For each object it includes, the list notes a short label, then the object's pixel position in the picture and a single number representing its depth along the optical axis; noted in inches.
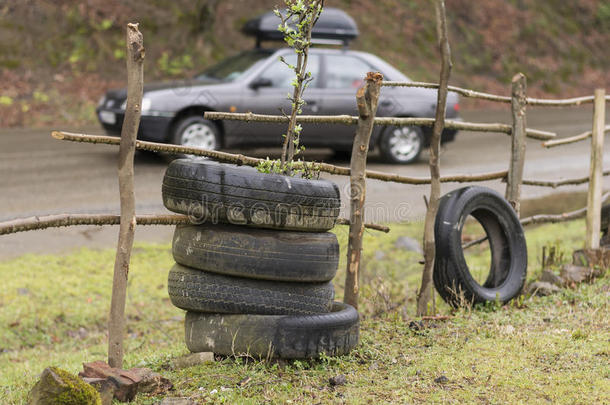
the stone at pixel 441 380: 332.0
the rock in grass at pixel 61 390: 279.9
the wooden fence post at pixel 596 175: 575.5
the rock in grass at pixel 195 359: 343.0
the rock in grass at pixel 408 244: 661.3
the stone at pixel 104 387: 303.9
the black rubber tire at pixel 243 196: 336.2
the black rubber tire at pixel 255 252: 338.0
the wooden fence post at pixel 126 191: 327.6
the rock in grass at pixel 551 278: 512.1
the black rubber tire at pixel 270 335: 336.8
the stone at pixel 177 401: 299.9
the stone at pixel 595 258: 546.0
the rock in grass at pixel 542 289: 498.5
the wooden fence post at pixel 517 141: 505.4
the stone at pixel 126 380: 307.1
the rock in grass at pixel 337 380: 328.5
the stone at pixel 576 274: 515.3
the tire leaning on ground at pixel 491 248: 452.1
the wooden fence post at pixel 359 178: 398.8
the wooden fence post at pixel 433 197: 447.3
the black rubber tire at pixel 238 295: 342.3
